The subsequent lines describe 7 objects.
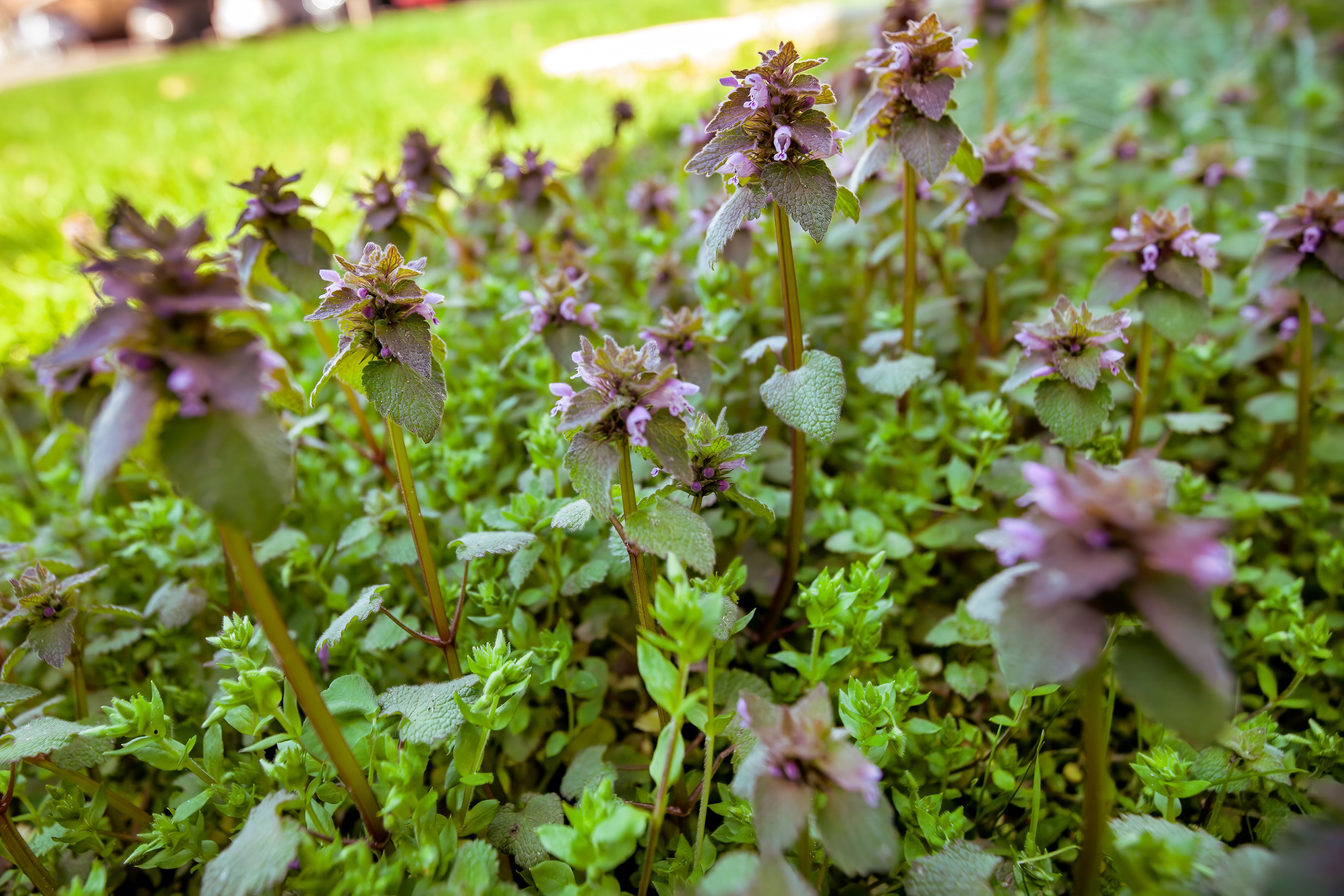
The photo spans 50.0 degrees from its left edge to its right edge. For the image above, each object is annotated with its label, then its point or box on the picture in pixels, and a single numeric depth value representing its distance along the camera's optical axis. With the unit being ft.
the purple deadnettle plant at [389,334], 0.88
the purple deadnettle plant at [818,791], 0.76
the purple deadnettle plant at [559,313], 1.09
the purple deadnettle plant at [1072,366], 0.96
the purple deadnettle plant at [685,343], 1.05
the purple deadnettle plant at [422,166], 1.31
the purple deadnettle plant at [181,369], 0.74
